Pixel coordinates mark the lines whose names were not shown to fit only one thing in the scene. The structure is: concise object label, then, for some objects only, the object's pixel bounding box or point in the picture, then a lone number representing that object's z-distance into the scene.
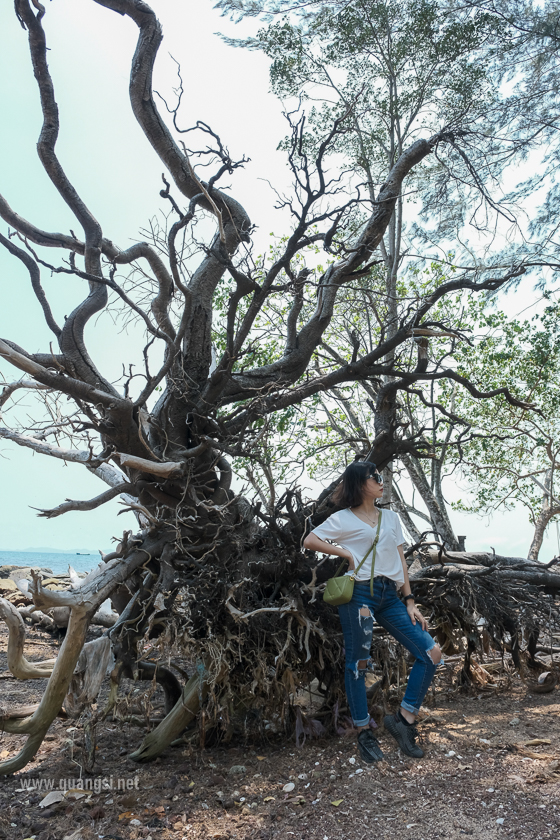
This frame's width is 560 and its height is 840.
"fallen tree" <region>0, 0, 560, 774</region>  4.13
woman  3.56
